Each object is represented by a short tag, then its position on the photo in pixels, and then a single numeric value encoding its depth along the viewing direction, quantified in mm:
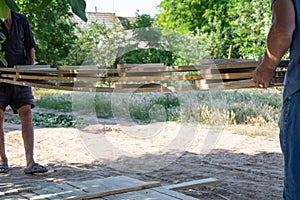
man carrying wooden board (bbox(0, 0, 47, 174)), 5254
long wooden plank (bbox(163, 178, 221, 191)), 4221
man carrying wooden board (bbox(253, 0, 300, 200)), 2107
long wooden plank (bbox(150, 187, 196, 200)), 3775
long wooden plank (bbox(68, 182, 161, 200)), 3854
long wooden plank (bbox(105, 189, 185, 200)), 3797
